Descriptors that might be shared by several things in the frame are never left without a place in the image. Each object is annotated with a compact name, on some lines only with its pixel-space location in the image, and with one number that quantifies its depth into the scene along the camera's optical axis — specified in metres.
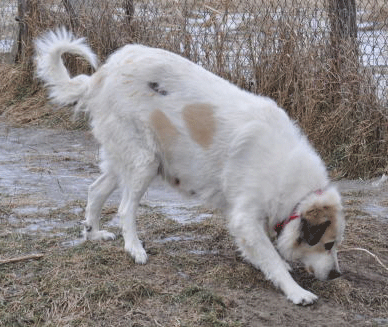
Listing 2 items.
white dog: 4.32
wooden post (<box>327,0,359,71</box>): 7.36
